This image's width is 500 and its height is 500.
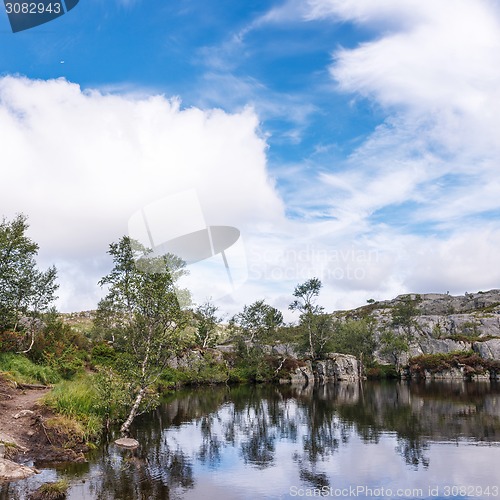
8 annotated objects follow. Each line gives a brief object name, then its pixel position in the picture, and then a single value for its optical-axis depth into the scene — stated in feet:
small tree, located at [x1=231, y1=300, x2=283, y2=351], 313.94
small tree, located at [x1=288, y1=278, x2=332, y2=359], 322.75
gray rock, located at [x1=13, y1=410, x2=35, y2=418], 85.10
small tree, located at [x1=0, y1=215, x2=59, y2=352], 145.07
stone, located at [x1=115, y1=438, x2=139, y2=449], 88.48
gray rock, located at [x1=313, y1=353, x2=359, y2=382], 310.86
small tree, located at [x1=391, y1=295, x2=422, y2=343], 398.62
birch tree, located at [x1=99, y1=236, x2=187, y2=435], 98.84
